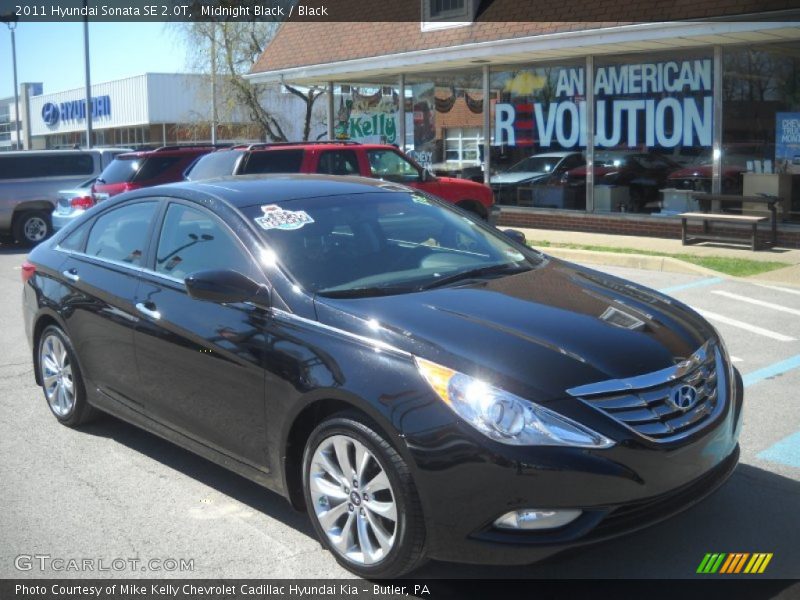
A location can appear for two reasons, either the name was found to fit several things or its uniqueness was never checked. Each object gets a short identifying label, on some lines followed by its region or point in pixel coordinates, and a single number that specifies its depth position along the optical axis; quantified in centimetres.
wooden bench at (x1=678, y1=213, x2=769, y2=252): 1347
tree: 3183
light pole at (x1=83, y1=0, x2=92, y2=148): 3056
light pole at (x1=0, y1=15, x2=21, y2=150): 3441
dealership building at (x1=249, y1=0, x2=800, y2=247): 1405
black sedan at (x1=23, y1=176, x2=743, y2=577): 346
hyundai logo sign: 5347
